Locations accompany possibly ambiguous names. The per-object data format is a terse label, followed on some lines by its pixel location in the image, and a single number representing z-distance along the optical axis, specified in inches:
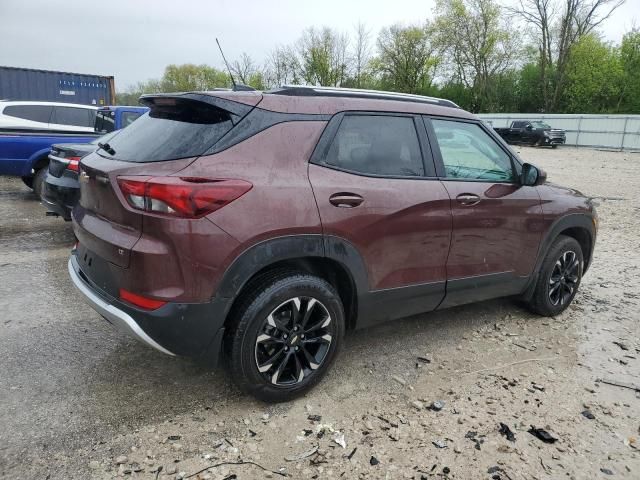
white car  357.1
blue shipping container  685.9
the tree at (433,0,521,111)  1669.5
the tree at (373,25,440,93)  1764.3
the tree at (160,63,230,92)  1690.8
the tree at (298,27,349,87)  1673.2
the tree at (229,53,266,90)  1365.7
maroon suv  94.0
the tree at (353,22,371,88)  1796.3
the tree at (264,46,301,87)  1603.1
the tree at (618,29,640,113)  1425.9
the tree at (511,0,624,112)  1563.7
